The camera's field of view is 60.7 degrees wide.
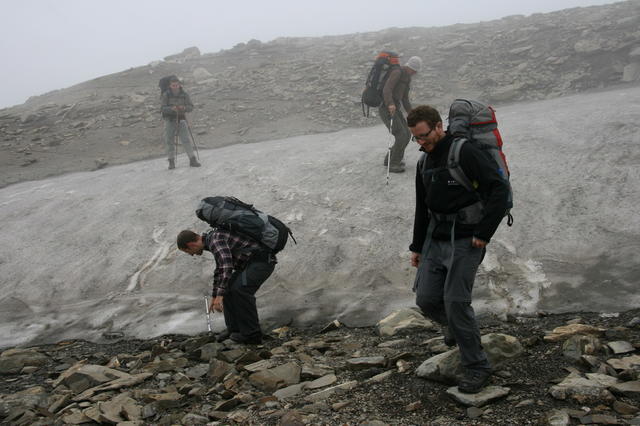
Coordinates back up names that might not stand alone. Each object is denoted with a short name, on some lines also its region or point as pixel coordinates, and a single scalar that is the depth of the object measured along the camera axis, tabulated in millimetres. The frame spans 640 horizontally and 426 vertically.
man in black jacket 4176
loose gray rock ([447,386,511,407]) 4082
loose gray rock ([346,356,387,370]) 5219
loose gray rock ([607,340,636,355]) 4617
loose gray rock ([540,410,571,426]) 3619
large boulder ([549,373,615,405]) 3848
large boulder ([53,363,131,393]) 5805
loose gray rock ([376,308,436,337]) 6250
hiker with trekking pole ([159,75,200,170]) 13094
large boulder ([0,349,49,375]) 6625
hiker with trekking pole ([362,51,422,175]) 9656
